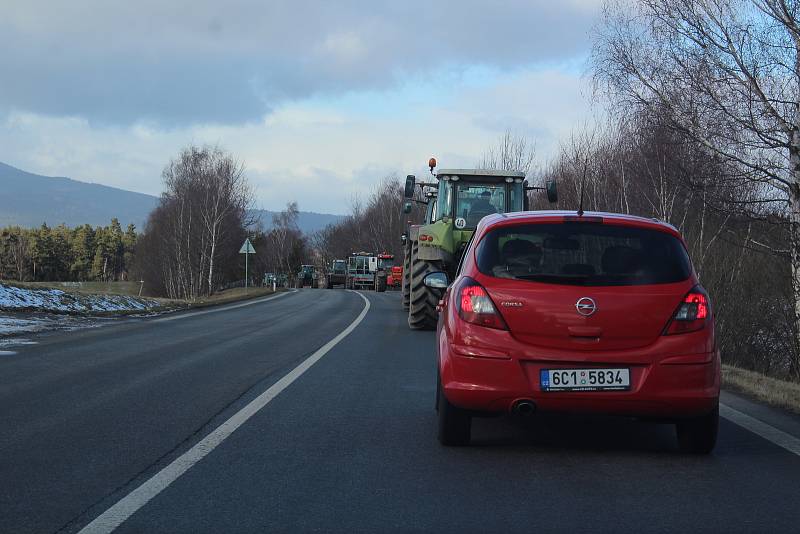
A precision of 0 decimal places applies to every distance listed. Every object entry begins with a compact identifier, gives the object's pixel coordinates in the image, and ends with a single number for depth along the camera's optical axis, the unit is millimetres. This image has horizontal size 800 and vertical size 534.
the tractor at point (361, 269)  70062
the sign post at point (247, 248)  40944
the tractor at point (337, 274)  74875
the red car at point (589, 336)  5648
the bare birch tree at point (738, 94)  15734
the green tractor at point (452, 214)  16672
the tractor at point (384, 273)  57875
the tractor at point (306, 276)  89550
